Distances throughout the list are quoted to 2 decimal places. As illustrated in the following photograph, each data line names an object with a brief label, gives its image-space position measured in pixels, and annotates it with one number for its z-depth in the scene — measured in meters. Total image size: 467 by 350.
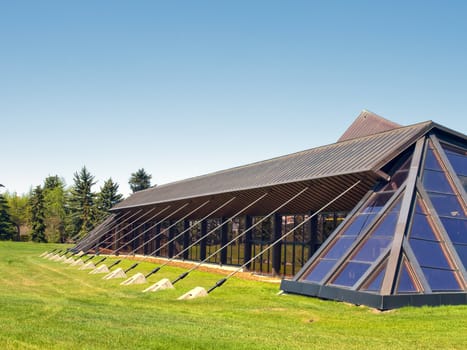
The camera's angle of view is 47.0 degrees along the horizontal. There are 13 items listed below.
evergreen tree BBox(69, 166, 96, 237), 86.88
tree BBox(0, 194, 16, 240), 83.00
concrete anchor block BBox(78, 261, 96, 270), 35.78
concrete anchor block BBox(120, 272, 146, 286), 25.15
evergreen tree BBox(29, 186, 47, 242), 83.56
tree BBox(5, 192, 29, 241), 101.79
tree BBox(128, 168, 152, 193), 99.99
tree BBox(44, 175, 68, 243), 91.50
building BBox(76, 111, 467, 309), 17.30
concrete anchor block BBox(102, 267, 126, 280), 28.54
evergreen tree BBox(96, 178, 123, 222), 86.56
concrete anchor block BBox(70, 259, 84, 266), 39.05
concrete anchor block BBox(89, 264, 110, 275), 32.15
